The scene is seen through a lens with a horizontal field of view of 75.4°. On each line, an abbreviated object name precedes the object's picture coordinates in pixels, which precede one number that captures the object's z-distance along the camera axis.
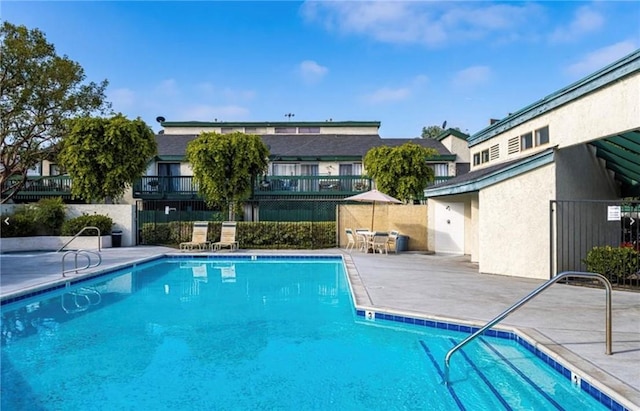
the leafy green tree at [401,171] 21.22
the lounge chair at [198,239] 17.05
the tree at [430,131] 64.25
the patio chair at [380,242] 16.50
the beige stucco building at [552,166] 7.86
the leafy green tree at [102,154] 18.78
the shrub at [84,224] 17.61
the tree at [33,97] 21.05
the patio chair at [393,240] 16.96
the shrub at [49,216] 17.70
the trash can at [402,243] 17.64
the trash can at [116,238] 18.38
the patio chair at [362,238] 17.00
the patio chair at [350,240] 17.75
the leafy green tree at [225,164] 19.72
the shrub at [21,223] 16.81
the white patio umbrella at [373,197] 16.67
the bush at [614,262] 8.77
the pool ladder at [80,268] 10.73
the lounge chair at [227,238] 17.52
